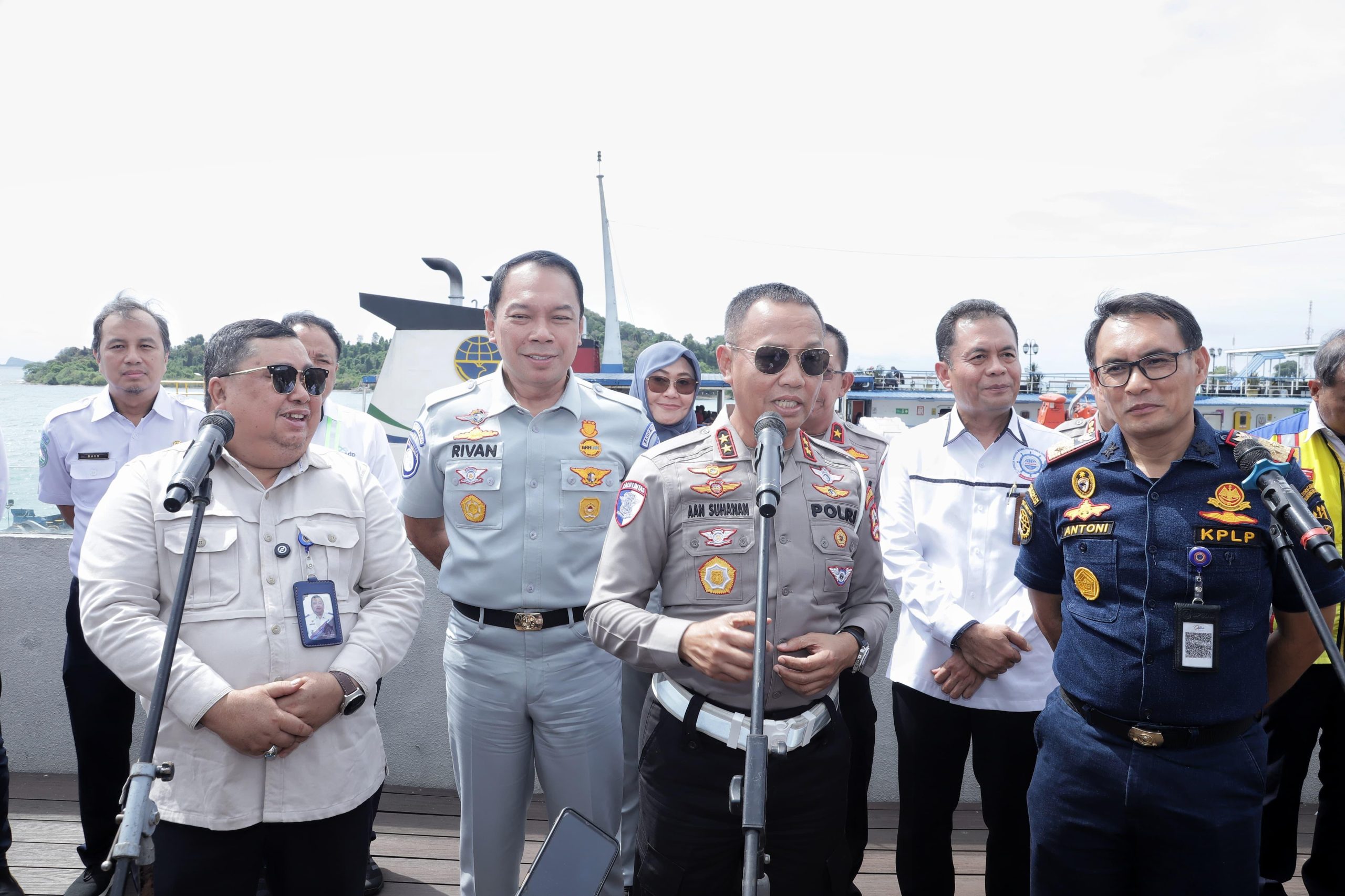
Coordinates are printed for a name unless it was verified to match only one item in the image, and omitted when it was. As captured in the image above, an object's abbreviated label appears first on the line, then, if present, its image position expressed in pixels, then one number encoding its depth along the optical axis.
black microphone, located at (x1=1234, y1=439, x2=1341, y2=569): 1.44
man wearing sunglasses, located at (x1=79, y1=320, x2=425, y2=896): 1.88
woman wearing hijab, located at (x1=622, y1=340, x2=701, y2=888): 3.90
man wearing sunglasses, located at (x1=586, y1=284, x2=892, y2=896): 1.84
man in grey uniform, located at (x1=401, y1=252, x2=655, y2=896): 2.50
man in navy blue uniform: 1.88
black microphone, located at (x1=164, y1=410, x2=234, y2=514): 1.56
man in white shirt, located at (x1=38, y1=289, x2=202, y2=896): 3.04
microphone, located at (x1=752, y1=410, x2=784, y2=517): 1.46
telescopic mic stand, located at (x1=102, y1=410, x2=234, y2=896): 1.41
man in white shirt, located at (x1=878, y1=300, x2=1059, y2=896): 2.59
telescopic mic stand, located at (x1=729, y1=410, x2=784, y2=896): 1.27
